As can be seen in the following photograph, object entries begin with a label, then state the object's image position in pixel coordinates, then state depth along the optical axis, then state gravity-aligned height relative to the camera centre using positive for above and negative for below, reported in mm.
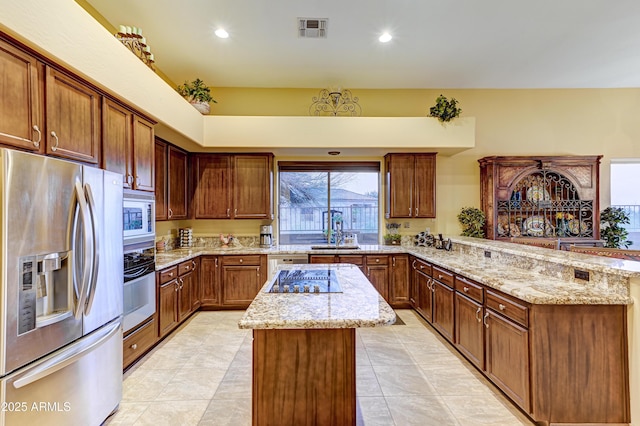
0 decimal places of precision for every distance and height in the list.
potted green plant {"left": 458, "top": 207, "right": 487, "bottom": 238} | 4645 -86
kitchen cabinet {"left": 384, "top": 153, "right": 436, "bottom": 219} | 4605 +493
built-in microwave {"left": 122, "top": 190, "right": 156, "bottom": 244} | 2535 +30
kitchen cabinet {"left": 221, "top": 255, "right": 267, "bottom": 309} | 4227 -866
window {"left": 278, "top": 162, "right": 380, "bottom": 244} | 5055 +223
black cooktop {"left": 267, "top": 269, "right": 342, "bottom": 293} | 2014 -488
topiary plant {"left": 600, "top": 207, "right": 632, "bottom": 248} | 4629 -221
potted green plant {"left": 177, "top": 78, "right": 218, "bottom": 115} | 4020 +1712
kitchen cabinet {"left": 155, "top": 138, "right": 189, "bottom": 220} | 3750 +519
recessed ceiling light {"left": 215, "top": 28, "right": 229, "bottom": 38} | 3227 +2073
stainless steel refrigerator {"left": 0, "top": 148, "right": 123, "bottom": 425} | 1424 -402
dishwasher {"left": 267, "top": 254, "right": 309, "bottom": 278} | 4258 -606
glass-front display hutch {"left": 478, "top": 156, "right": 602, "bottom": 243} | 4555 +288
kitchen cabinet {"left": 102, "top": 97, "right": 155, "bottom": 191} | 2387 +672
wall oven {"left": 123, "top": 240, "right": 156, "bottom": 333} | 2488 -581
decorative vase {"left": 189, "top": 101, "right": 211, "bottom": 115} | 4035 +1561
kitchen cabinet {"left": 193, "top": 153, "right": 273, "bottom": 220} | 4566 +505
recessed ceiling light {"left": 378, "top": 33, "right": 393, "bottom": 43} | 3340 +2070
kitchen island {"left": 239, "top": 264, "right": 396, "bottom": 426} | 1595 -851
